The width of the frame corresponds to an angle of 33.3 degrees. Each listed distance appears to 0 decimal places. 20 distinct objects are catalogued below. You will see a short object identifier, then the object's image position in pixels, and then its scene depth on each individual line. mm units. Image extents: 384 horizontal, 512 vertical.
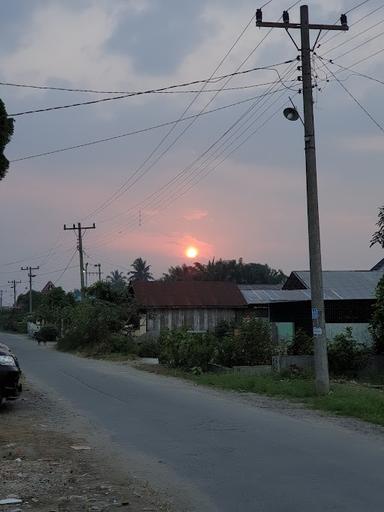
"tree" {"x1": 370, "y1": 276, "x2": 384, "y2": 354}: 20766
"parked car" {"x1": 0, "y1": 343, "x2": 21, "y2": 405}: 12453
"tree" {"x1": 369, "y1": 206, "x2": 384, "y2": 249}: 21297
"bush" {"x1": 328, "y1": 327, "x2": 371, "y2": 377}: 21469
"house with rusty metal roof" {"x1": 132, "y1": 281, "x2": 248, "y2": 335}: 49062
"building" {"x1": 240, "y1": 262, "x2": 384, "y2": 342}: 24250
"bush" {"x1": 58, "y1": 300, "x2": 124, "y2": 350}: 40844
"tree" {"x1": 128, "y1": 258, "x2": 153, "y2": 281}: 109000
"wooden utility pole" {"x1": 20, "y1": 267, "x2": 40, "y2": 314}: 104750
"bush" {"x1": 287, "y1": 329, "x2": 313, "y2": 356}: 22375
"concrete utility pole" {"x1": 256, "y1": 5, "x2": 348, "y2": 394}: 15797
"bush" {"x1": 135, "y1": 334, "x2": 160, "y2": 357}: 36594
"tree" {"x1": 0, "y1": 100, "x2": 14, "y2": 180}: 13828
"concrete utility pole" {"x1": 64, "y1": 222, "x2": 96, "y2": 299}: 55994
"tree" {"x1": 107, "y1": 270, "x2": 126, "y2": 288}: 128038
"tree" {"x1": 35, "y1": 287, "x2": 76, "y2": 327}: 66056
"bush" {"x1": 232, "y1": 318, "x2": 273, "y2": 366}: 22969
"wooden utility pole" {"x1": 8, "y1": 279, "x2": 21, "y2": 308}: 134125
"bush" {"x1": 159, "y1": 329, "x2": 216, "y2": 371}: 24016
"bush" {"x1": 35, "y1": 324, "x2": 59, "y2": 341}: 61500
